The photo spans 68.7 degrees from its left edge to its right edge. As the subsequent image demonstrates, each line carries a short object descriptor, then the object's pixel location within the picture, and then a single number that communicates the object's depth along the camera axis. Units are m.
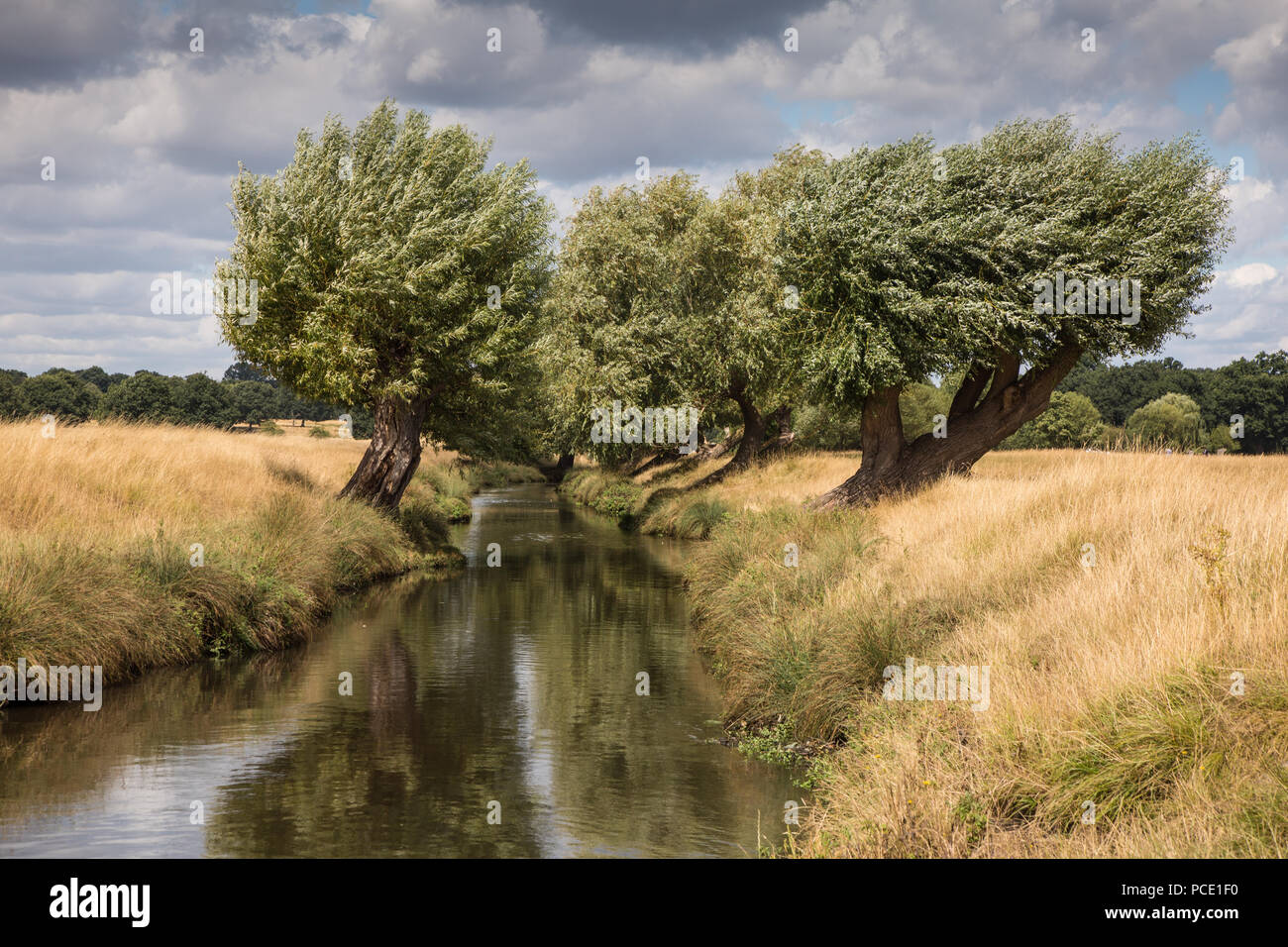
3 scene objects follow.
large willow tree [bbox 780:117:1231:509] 24.92
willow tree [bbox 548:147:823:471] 37.47
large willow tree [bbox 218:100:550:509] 24.30
